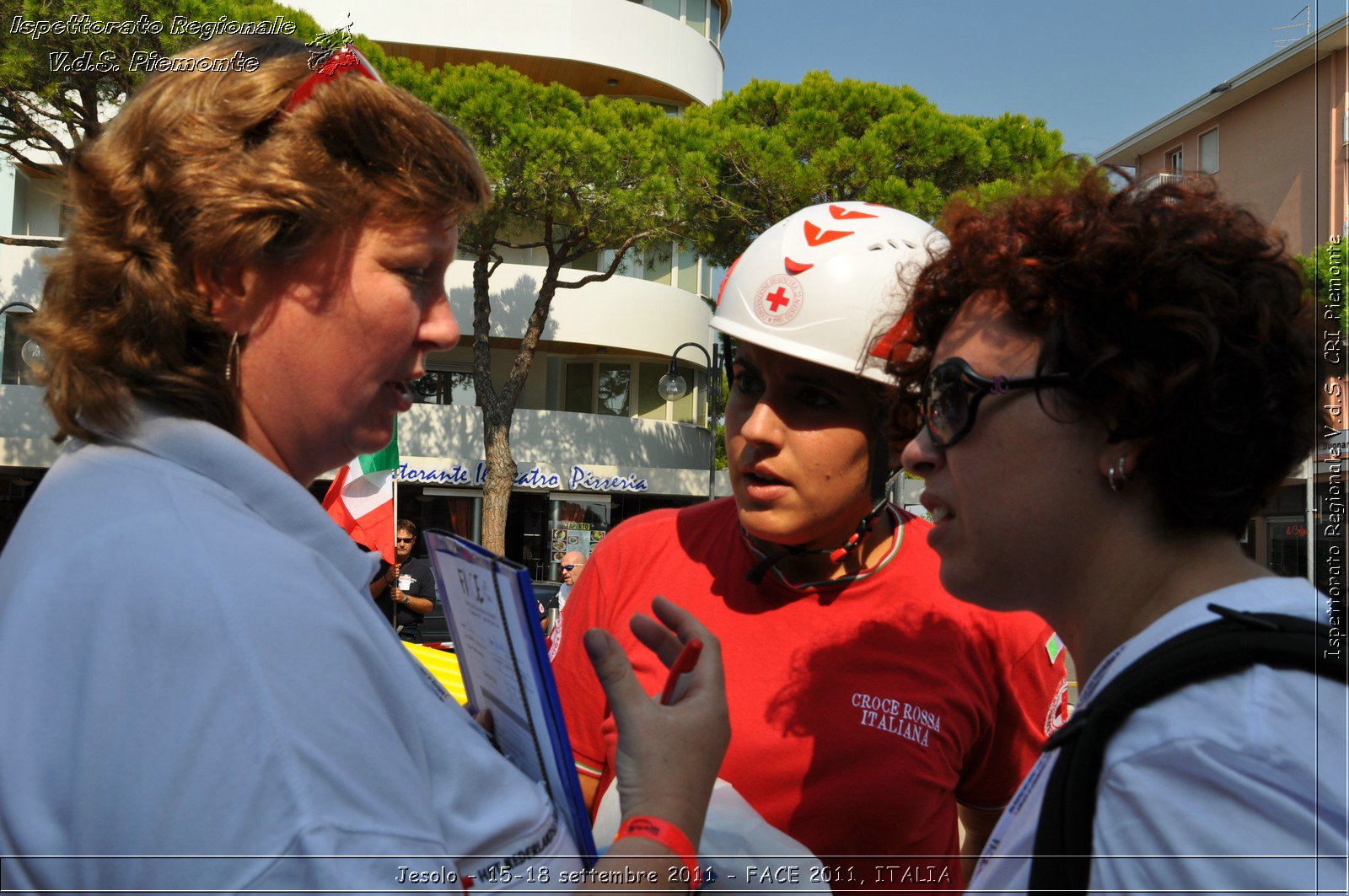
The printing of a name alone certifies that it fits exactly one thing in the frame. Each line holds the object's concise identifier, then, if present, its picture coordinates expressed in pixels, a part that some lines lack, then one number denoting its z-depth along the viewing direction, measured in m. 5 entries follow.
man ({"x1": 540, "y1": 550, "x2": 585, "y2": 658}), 11.76
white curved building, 26.14
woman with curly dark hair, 1.14
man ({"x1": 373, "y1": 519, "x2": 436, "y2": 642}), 8.97
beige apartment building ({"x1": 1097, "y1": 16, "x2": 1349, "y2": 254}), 22.83
